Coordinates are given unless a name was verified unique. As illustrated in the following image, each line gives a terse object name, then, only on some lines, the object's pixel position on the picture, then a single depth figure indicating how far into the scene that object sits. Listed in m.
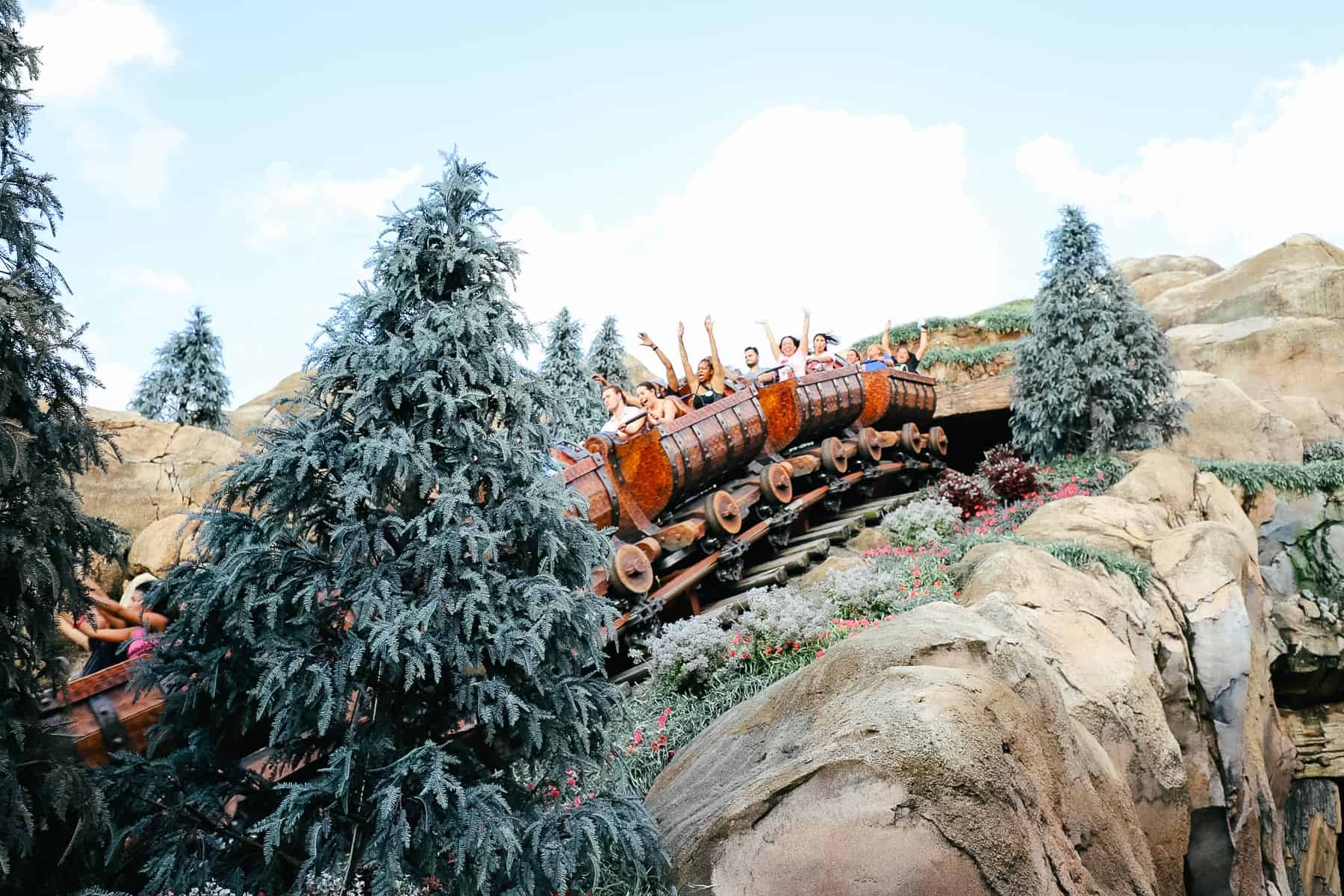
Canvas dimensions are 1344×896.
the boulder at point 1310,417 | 15.46
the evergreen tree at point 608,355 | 16.80
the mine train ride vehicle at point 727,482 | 7.88
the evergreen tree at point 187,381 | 17.14
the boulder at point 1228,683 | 7.11
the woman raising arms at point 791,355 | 11.81
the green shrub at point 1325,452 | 14.26
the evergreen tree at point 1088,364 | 12.10
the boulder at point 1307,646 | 11.14
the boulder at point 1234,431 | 13.59
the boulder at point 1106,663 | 5.60
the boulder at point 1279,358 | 16.66
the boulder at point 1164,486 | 10.16
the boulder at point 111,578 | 11.51
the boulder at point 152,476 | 12.56
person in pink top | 4.61
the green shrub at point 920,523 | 9.91
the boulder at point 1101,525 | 8.31
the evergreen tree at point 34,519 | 2.98
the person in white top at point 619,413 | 8.76
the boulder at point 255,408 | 24.53
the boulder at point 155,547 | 11.55
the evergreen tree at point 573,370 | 14.39
